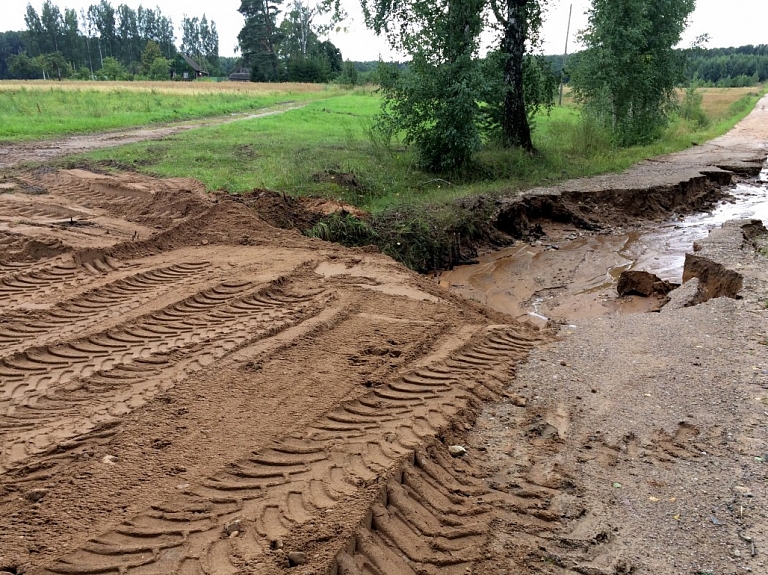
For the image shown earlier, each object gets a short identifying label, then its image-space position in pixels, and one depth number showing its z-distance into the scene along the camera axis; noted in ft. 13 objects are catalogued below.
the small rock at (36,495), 10.82
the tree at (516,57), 47.03
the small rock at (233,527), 10.19
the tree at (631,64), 61.31
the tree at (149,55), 237.94
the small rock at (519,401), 15.92
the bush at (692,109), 109.55
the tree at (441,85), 41.65
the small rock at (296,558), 9.51
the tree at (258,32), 229.86
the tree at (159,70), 216.13
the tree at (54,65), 212.43
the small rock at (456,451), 13.55
